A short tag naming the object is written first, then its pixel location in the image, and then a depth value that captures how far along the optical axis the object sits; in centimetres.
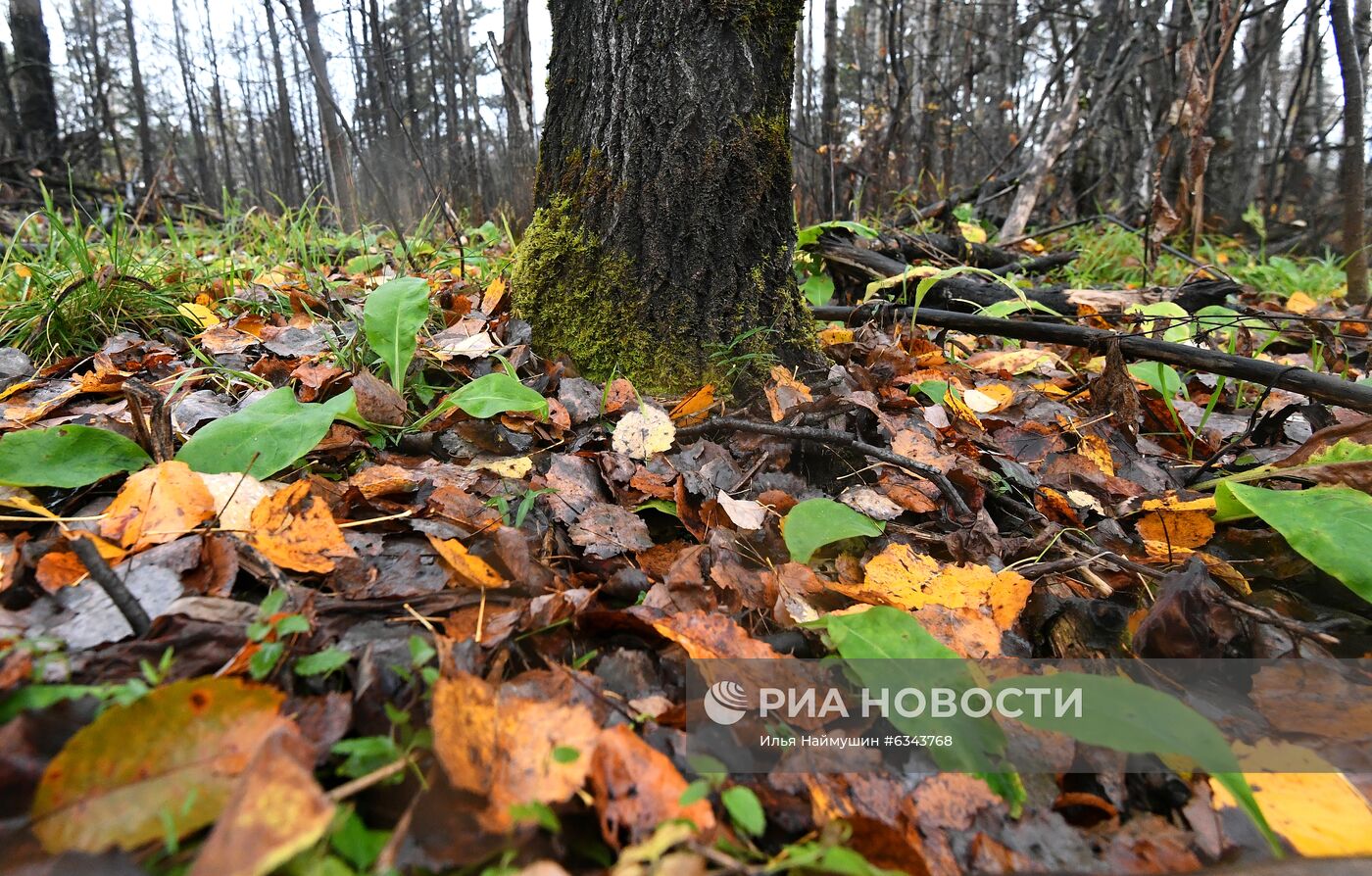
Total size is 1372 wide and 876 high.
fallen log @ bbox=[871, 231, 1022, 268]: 305
